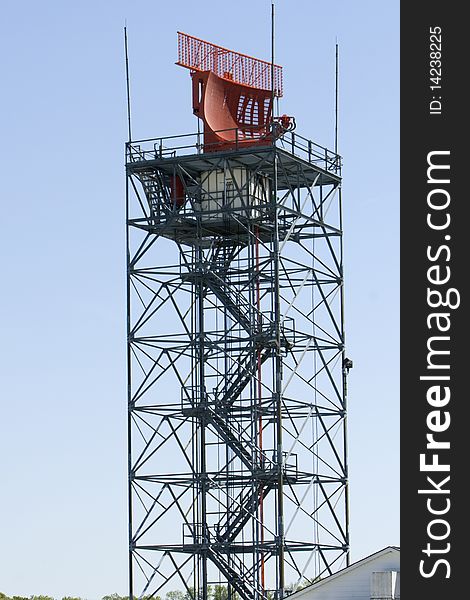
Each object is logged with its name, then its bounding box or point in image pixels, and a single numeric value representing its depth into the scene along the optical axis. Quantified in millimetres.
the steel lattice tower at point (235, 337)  71125
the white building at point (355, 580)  54844
